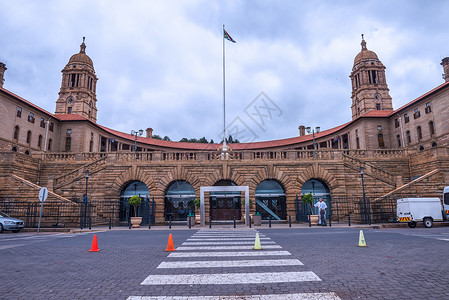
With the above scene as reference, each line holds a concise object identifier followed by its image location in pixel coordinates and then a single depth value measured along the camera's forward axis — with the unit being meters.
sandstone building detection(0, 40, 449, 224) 24.78
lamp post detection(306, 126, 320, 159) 36.28
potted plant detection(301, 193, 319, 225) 22.10
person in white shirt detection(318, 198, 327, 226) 21.09
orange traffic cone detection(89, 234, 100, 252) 9.44
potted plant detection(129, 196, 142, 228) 22.06
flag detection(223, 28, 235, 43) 36.16
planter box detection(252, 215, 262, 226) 22.13
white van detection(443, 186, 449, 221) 20.48
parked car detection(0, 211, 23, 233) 17.98
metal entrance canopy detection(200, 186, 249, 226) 23.03
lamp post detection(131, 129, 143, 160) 39.11
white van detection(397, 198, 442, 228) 19.02
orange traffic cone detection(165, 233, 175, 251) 9.63
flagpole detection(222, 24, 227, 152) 29.66
